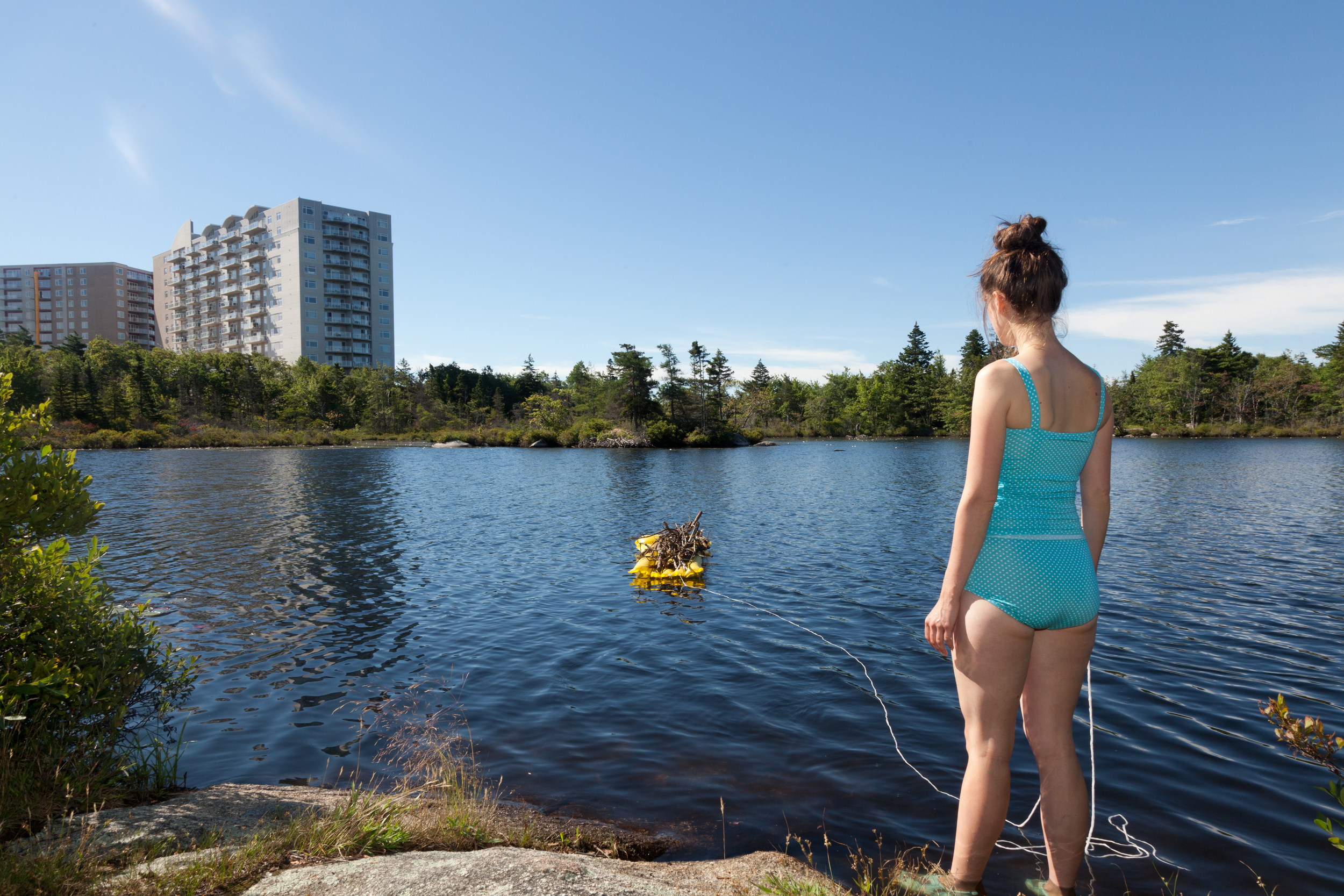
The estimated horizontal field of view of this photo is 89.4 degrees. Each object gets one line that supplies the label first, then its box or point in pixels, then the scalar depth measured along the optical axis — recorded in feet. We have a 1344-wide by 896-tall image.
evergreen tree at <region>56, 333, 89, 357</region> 296.30
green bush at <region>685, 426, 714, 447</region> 257.14
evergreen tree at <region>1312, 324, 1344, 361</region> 271.90
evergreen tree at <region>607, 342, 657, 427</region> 255.91
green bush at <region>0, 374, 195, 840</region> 14.25
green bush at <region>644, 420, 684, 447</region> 254.47
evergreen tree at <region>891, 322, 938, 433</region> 335.88
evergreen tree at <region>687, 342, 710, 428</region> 272.92
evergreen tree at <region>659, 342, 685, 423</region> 268.62
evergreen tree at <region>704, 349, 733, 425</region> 274.98
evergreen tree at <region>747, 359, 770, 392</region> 368.27
